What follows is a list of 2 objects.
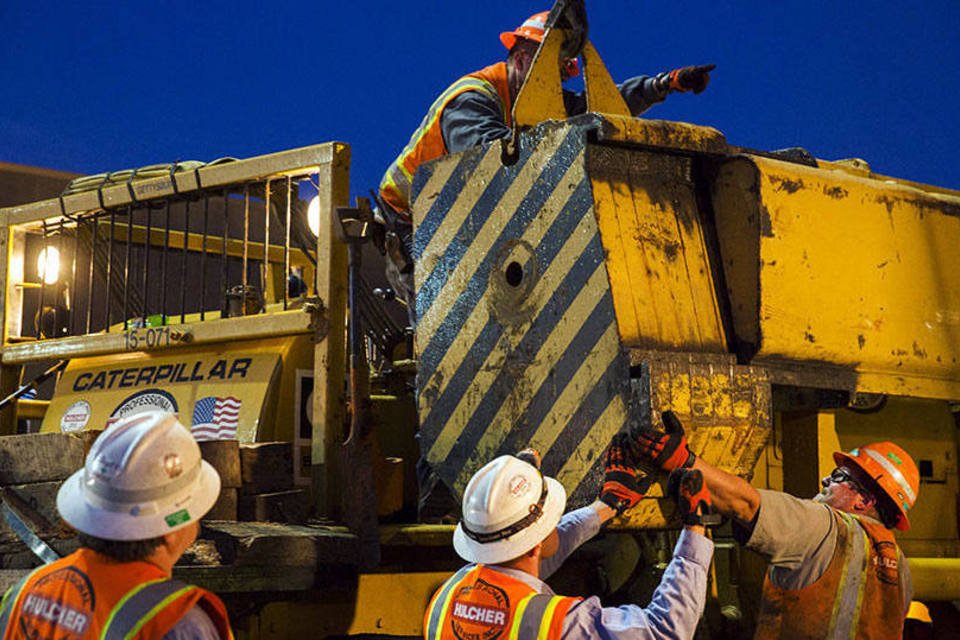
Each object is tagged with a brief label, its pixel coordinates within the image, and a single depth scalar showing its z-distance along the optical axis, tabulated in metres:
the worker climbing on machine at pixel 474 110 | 4.28
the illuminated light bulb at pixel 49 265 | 5.40
